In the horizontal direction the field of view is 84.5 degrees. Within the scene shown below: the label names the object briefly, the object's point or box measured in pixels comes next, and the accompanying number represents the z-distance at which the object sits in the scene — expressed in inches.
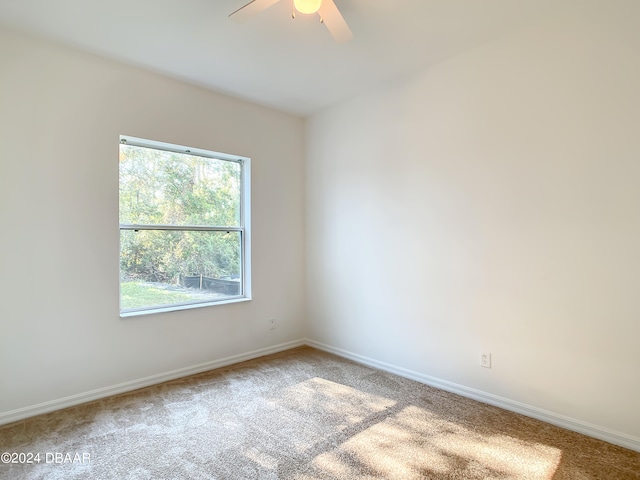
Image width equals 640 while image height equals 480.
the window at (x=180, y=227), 118.6
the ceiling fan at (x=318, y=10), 74.3
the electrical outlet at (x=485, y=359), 103.8
